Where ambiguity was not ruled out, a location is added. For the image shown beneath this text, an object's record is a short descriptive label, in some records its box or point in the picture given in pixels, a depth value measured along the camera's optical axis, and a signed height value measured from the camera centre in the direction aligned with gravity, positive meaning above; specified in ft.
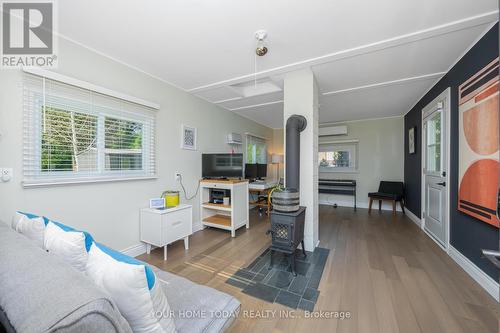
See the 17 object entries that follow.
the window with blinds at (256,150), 17.01 +1.46
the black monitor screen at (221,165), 11.22 +0.02
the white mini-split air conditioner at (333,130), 17.29 +3.17
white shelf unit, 10.50 -2.35
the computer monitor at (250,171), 14.97 -0.43
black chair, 14.56 -2.17
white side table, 7.78 -2.52
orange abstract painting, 5.66 +0.66
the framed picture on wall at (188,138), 10.32 +1.52
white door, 8.53 -0.17
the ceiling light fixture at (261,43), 5.96 +4.02
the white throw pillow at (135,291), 2.25 -1.50
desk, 13.79 -2.18
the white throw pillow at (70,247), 3.00 -1.30
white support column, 8.29 +1.40
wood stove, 6.89 -2.41
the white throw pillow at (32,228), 3.77 -1.27
